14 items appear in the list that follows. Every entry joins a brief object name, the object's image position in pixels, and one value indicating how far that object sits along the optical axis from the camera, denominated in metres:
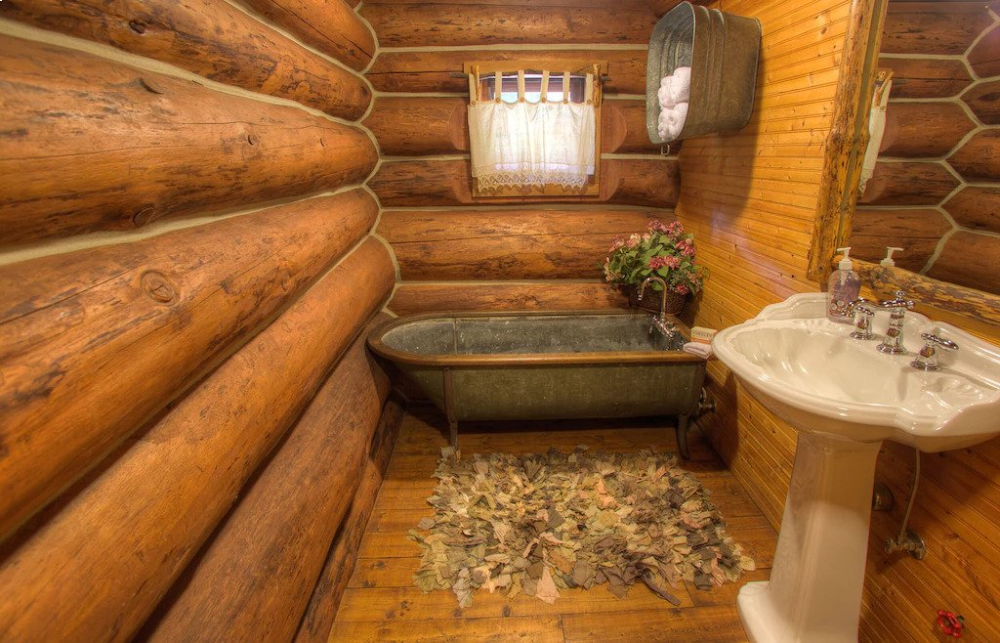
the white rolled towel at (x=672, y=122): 2.33
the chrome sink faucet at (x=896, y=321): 1.29
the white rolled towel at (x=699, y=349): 2.35
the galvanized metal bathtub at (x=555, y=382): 2.43
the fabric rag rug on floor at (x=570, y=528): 1.94
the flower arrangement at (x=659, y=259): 2.79
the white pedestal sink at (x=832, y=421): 1.06
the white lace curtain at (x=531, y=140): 2.85
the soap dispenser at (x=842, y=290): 1.54
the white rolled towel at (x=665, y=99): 2.42
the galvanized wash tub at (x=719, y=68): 2.06
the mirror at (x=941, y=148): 1.17
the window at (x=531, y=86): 2.91
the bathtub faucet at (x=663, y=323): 2.78
